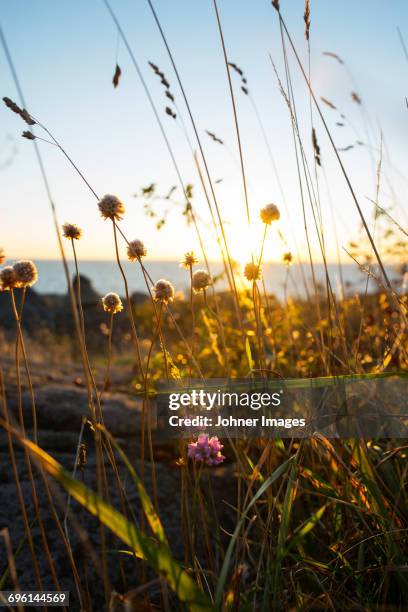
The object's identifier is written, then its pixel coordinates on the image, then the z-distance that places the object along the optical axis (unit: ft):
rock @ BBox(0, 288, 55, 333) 32.75
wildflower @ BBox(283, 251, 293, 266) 1.76
